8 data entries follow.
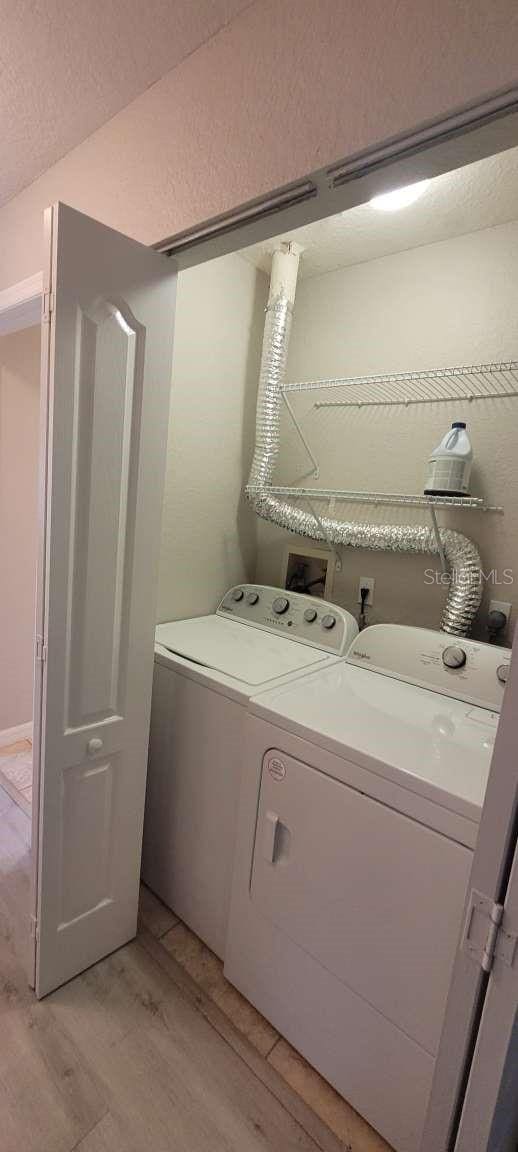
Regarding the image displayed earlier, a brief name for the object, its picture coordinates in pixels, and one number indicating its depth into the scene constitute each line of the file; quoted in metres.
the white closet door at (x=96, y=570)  1.11
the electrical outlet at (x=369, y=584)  2.06
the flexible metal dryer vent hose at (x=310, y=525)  1.70
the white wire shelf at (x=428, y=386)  1.70
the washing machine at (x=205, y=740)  1.46
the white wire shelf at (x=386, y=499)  1.64
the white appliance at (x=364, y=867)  1.00
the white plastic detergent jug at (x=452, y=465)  1.63
